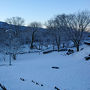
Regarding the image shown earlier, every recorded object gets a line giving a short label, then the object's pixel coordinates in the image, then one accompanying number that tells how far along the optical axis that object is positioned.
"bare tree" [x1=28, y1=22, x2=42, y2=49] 50.79
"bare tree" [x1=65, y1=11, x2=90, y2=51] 27.95
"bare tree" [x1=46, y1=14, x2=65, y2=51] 33.49
